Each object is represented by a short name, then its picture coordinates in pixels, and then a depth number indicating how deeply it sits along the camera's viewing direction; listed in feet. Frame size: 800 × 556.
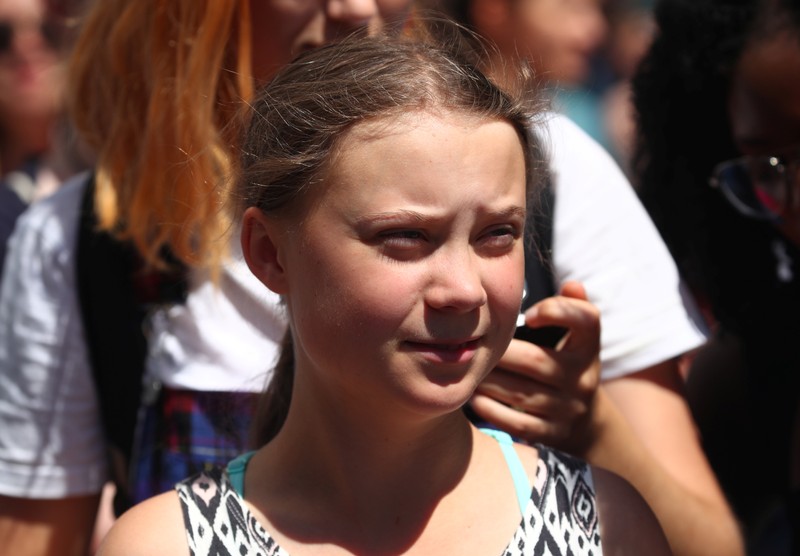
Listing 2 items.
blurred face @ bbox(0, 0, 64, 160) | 22.80
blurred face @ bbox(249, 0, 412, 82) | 14.39
